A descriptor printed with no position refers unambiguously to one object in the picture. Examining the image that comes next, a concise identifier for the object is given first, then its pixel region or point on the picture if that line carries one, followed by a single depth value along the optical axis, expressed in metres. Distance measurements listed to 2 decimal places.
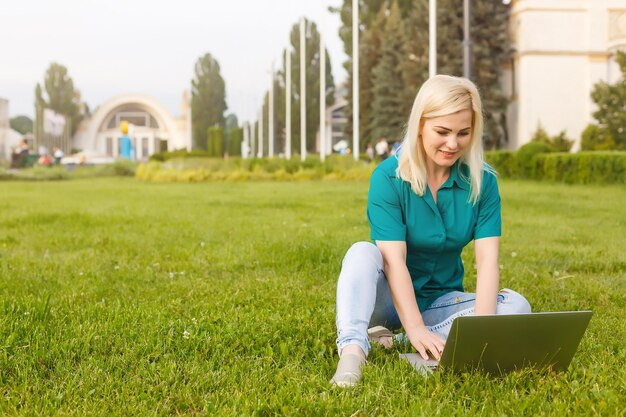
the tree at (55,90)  82.00
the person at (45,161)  38.75
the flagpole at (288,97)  40.88
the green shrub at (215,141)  53.07
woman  3.00
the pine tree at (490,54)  32.44
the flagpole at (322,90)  31.42
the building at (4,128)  59.53
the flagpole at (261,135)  58.00
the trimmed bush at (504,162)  21.38
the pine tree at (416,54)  33.72
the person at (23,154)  35.44
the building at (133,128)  86.88
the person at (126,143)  60.19
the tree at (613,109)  26.62
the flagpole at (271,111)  45.60
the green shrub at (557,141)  30.22
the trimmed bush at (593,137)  27.97
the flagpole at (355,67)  27.03
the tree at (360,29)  42.25
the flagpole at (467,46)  17.61
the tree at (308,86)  51.34
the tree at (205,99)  68.12
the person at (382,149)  31.91
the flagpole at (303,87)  34.99
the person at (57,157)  43.64
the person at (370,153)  36.81
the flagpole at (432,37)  18.43
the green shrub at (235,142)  62.91
